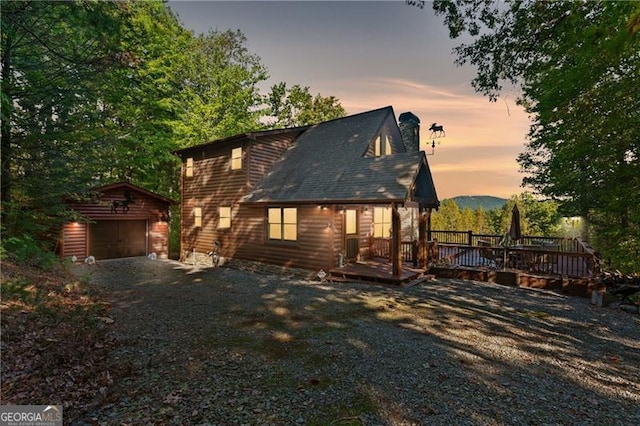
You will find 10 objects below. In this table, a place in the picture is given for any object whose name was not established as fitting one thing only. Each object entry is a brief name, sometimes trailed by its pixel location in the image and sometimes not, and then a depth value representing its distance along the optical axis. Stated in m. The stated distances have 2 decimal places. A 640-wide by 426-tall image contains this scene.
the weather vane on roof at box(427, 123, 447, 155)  18.19
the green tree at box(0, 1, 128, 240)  8.02
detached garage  15.37
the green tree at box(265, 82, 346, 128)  29.11
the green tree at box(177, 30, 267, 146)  22.27
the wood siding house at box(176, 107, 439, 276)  11.45
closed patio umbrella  12.05
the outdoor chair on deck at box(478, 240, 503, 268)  12.05
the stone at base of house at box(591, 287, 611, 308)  8.60
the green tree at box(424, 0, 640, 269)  6.35
